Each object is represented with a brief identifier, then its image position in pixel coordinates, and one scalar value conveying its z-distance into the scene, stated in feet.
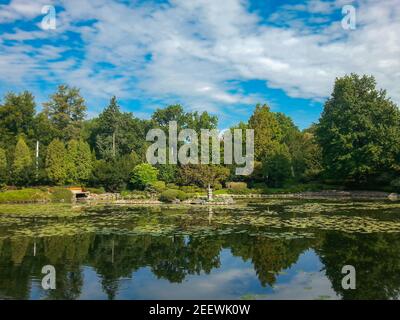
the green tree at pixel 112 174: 142.51
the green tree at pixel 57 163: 142.41
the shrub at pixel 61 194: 124.38
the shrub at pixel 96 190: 137.49
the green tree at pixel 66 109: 202.80
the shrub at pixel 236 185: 149.81
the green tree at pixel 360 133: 130.72
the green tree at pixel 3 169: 129.17
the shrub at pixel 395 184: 120.71
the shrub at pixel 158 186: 133.41
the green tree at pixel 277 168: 154.10
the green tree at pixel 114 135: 197.26
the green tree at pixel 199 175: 137.59
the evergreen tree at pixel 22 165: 133.90
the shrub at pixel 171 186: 136.72
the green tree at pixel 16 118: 168.04
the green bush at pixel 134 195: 120.47
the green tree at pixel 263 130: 177.06
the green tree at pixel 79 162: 145.48
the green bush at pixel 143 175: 141.90
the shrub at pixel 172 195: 108.68
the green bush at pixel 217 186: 144.56
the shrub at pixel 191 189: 134.00
